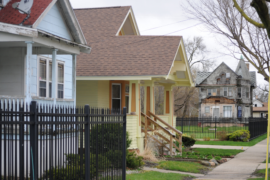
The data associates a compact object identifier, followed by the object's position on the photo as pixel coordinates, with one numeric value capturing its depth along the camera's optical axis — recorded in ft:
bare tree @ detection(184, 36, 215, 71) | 204.33
